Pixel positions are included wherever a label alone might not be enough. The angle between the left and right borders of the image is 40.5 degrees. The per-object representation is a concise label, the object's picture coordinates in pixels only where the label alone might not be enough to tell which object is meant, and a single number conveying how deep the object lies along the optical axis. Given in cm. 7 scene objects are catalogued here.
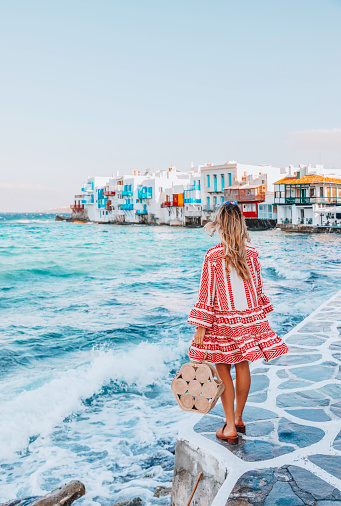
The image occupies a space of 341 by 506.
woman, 283
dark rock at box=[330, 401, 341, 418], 348
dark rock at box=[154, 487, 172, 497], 351
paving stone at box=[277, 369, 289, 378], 433
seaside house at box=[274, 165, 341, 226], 4712
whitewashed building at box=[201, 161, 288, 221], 5606
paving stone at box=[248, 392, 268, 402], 377
